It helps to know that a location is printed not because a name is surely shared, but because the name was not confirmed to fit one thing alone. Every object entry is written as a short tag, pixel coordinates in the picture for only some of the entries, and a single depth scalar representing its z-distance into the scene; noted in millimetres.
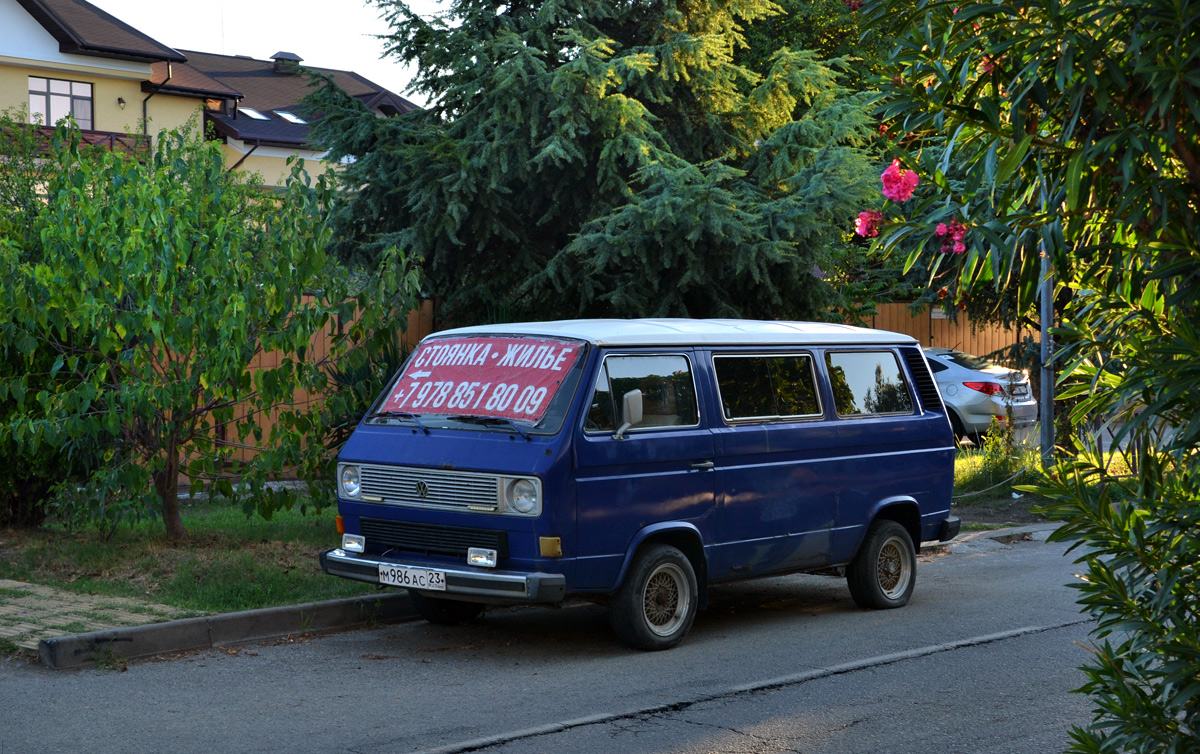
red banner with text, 7918
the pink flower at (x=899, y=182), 4926
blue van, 7543
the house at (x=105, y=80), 37156
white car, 21344
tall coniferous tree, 14844
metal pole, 14972
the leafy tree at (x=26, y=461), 10359
